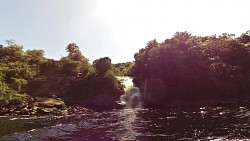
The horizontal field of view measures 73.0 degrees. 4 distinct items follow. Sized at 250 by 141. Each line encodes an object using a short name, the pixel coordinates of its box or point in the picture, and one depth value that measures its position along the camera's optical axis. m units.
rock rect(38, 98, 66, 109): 34.84
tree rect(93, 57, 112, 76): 44.61
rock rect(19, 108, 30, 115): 31.09
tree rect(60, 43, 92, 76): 50.98
